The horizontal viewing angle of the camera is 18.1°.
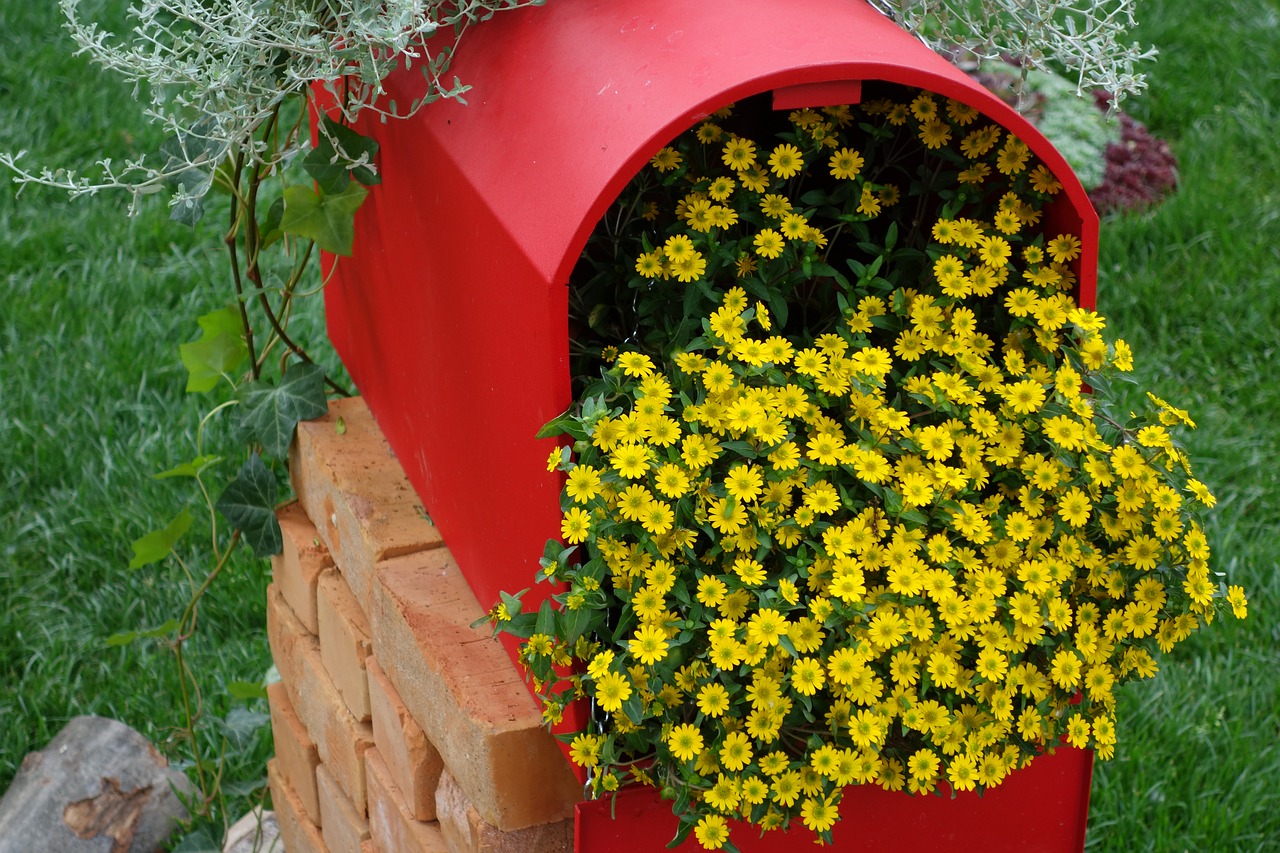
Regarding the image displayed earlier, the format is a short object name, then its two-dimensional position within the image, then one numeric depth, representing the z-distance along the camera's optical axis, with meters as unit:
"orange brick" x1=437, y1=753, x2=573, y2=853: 2.51
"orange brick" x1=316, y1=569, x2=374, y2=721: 2.76
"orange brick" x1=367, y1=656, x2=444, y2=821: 2.63
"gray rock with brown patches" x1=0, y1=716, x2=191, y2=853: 3.19
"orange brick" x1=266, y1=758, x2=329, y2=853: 2.99
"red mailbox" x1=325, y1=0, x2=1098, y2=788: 2.34
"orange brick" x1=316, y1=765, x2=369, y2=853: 2.81
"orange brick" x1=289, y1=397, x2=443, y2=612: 2.70
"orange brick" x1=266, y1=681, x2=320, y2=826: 2.95
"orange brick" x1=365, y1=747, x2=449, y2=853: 2.64
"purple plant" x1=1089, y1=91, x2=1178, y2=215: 5.00
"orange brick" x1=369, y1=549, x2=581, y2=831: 2.48
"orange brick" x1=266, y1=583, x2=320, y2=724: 2.93
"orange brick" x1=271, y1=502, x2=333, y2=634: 2.87
